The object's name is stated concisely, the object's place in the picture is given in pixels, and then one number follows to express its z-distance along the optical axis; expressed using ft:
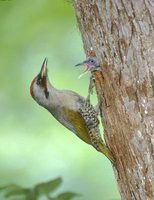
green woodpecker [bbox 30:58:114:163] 27.94
